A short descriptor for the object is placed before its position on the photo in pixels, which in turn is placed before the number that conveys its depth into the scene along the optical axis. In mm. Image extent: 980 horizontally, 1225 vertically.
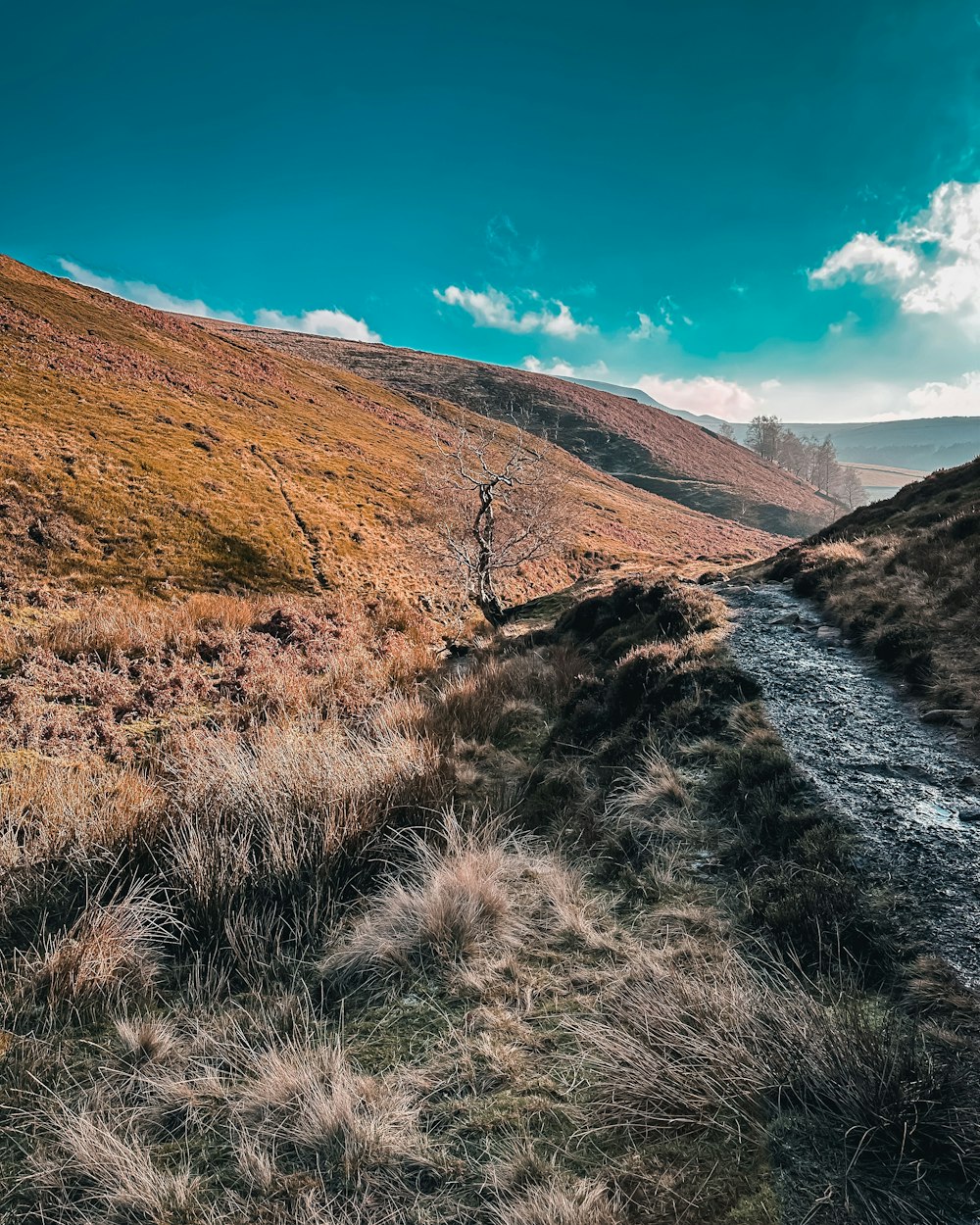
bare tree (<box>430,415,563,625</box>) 25388
